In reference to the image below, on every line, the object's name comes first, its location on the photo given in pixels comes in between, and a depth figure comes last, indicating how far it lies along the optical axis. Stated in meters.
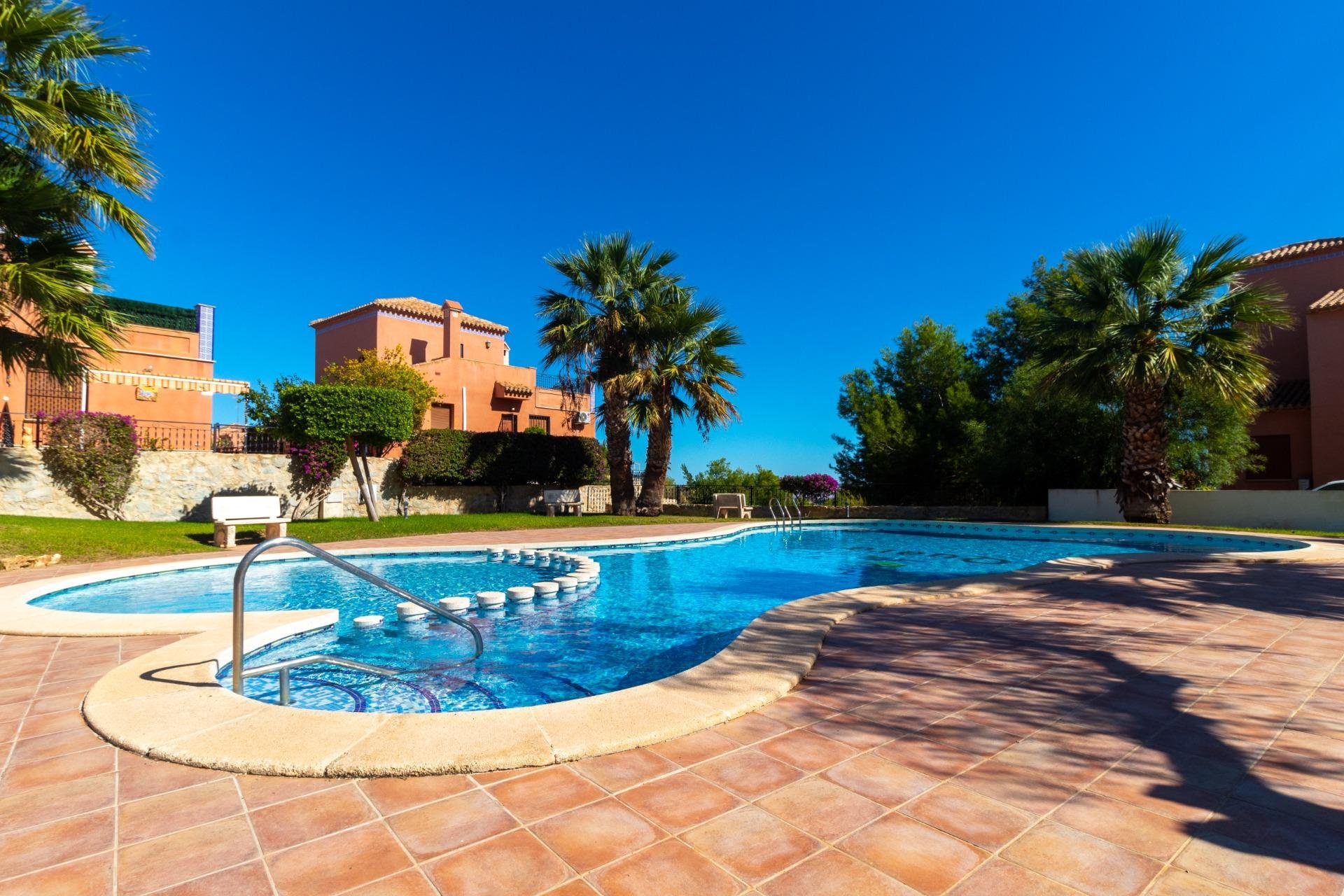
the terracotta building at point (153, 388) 17.09
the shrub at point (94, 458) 13.83
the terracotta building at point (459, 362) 25.97
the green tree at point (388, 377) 23.48
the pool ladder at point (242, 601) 3.22
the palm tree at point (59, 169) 8.45
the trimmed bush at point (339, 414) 15.92
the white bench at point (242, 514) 11.64
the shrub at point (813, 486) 21.83
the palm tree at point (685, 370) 18.34
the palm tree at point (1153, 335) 14.33
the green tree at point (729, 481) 22.52
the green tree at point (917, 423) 21.11
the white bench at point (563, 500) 20.81
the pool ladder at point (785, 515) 19.36
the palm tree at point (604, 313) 18.57
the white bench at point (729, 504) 20.53
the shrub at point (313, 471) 16.58
